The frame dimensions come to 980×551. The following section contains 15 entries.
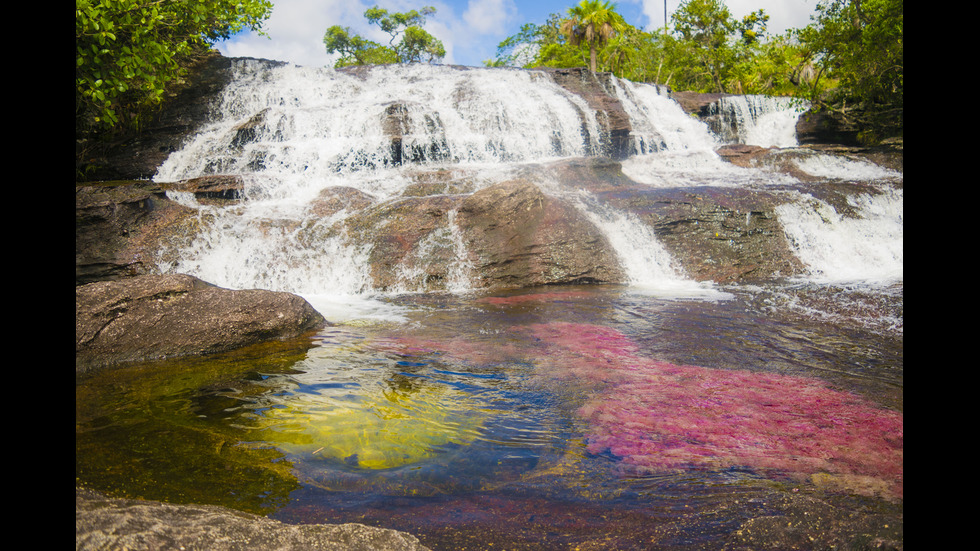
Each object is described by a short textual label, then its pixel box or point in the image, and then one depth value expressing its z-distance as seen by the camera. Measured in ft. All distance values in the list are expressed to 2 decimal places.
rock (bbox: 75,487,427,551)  6.49
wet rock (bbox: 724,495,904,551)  6.80
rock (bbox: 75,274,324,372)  19.25
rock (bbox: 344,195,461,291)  34.68
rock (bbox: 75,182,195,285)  33.22
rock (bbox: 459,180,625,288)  35.40
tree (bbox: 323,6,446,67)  154.30
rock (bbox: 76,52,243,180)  51.96
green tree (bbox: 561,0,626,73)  97.76
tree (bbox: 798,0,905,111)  53.72
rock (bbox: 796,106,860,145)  66.80
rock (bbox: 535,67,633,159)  65.46
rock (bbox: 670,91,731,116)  77.92
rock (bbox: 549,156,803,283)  36.37
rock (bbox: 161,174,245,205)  41.39
